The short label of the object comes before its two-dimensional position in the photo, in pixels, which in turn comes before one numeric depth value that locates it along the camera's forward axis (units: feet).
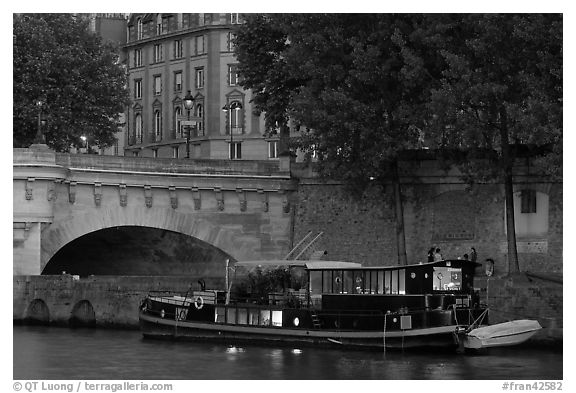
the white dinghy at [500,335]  177.99
